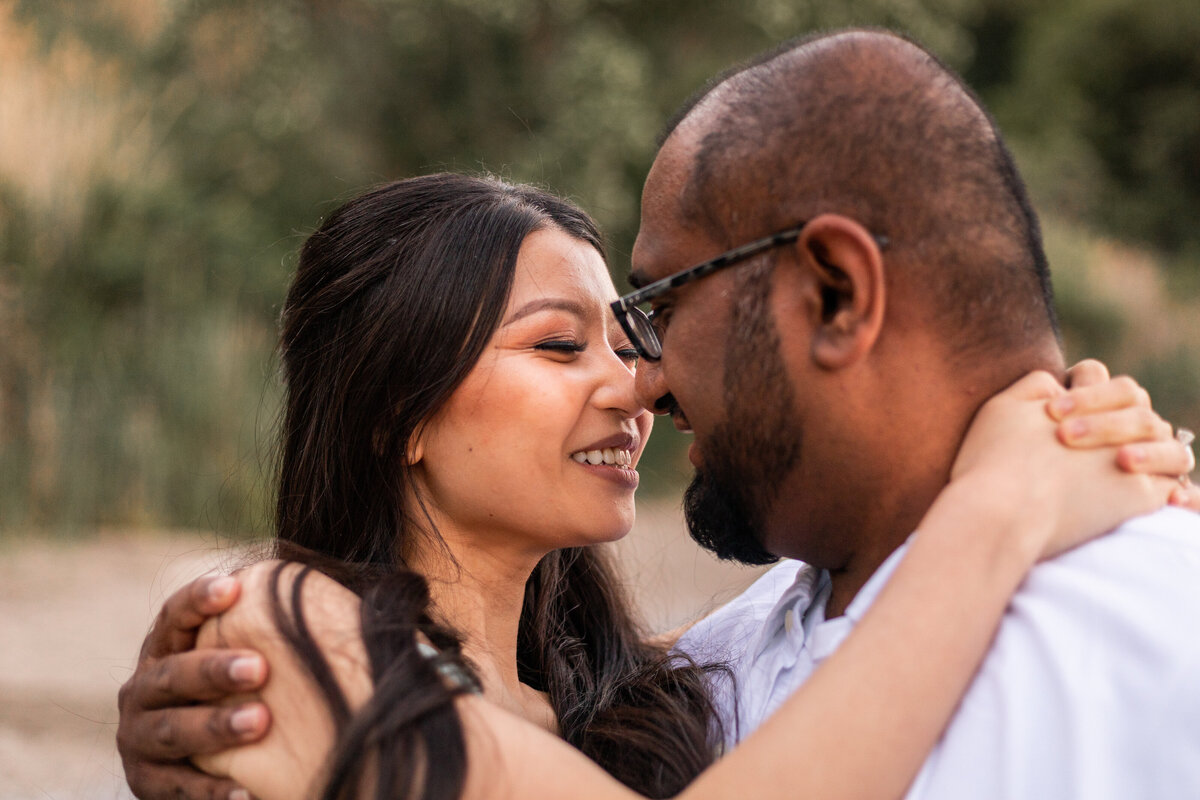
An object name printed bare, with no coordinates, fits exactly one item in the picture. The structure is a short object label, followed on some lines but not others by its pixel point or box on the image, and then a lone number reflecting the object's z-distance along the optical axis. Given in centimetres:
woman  107
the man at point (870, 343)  87
